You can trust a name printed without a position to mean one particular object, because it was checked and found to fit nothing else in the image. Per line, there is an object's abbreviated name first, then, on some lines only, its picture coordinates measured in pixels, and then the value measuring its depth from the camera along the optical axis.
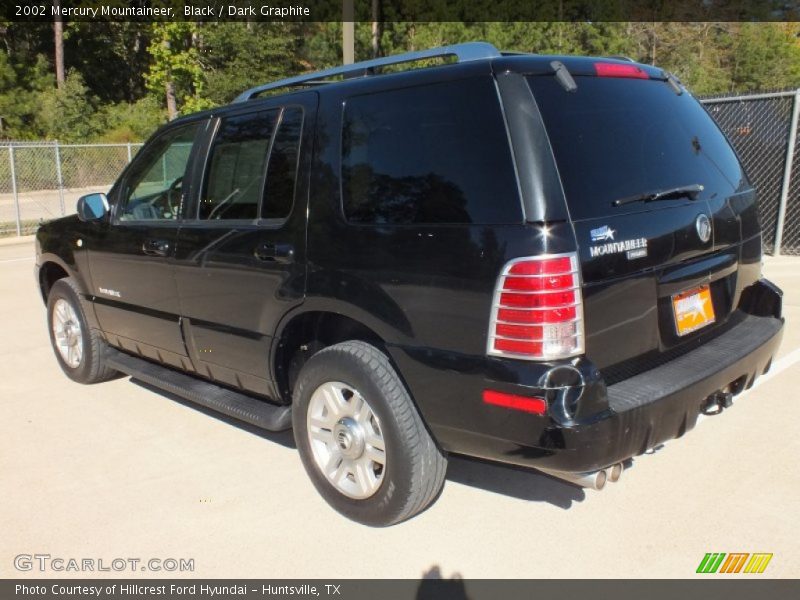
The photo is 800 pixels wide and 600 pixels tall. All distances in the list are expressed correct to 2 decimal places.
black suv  2.62
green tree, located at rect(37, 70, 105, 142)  36.22
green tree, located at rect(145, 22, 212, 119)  32.91
